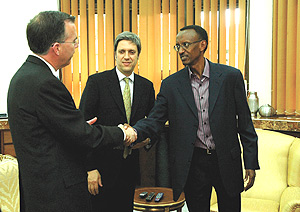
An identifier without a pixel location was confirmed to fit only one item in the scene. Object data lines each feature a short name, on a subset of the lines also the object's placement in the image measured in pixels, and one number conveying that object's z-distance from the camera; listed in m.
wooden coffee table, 2.49
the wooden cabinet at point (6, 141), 4.07
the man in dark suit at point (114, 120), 2.16
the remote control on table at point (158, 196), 2.56
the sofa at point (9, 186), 1.61
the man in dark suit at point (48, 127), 1.48
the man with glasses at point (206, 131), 1.91
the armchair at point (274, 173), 2.63
